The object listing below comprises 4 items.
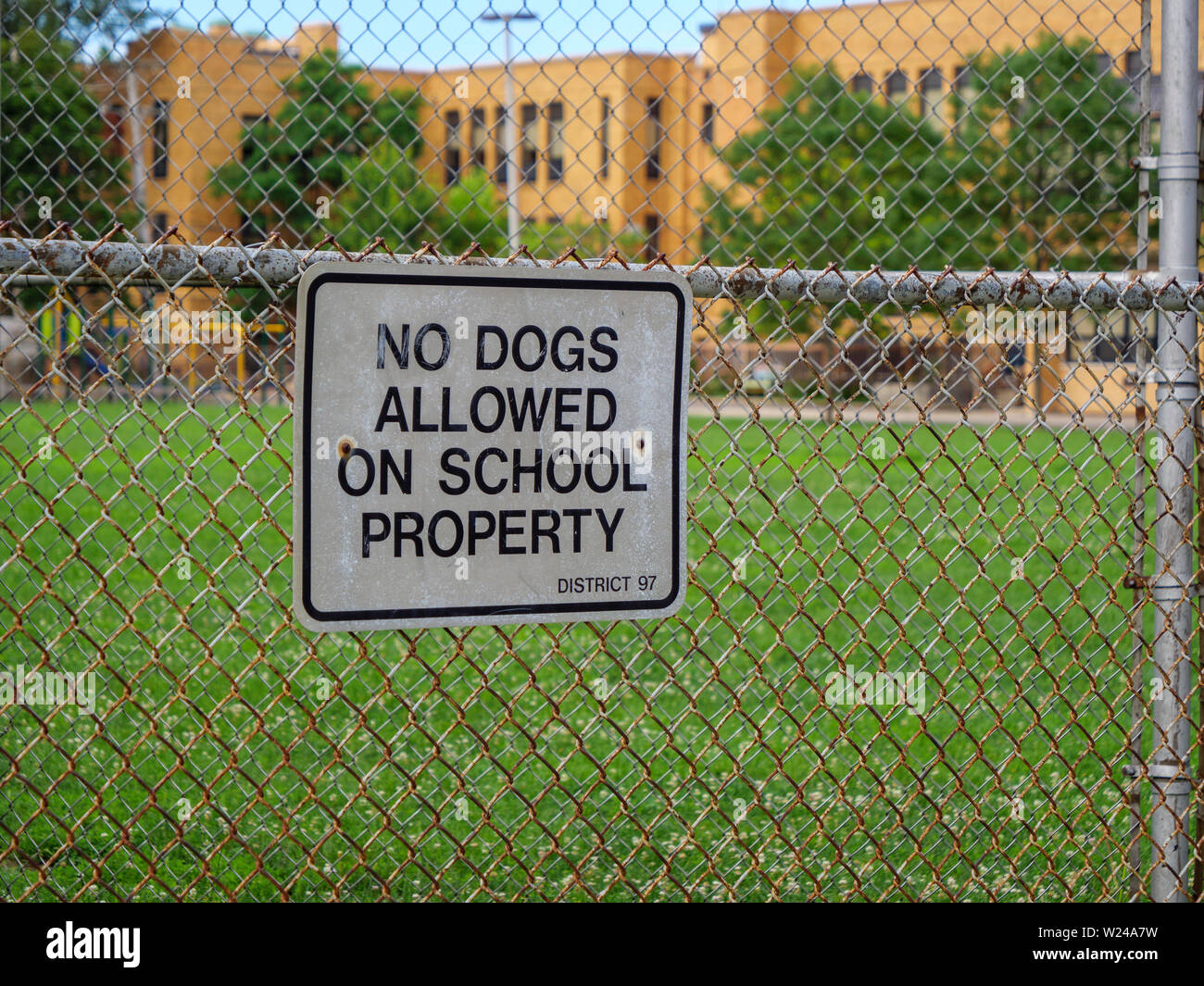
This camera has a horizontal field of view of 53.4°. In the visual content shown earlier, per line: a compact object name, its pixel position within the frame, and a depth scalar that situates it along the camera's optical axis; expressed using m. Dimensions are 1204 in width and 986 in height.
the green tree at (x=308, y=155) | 26.29
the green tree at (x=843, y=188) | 22.61
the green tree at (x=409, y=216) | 17.31
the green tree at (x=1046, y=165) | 18.14
